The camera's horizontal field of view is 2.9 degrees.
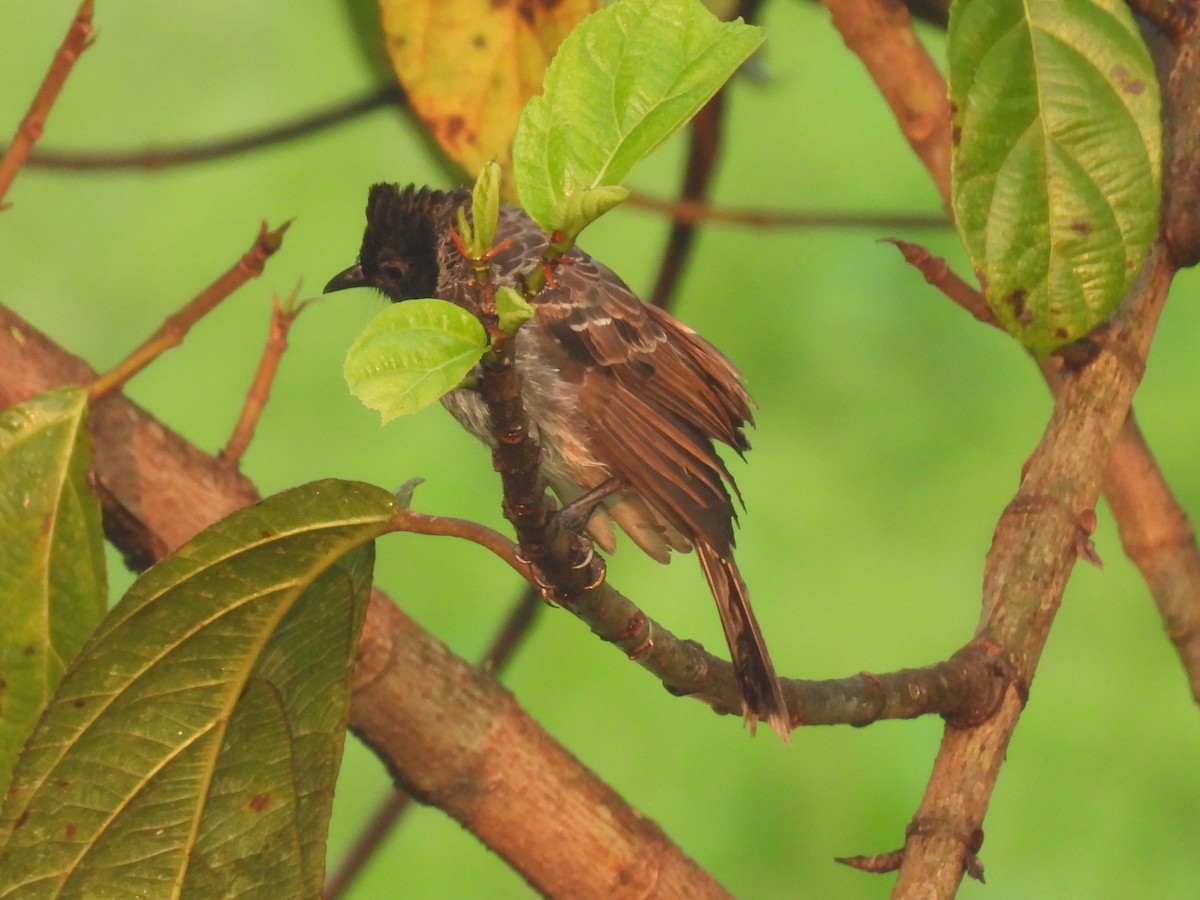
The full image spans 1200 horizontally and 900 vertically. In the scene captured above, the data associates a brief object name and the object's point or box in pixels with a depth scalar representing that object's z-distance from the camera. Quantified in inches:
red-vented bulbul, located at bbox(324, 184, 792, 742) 241.5
